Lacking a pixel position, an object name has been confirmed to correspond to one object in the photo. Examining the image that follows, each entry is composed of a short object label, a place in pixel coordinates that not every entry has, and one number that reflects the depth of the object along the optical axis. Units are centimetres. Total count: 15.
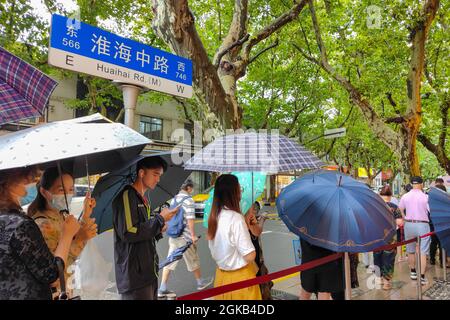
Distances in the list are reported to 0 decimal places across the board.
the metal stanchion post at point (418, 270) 468
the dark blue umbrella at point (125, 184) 264
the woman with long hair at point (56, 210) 220
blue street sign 249
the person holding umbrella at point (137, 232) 251
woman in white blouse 272
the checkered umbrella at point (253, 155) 278
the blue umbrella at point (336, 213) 284
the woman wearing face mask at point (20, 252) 164
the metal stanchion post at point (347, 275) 334
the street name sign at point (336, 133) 880
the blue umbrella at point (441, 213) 440
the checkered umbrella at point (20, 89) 211
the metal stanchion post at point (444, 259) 571
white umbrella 160
